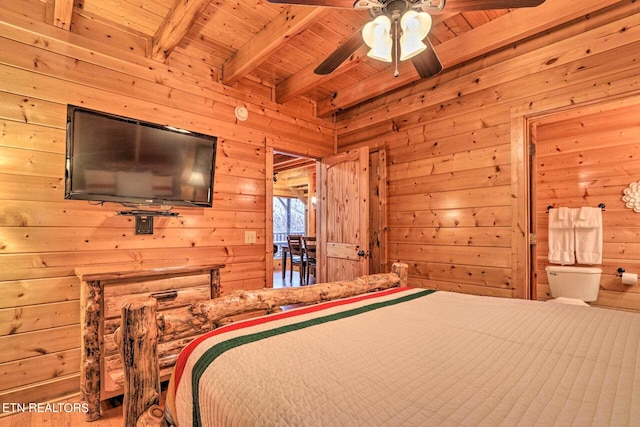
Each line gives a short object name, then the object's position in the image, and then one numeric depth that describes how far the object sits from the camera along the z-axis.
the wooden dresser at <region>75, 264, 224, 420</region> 1.80
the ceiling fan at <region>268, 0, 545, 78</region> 1.43
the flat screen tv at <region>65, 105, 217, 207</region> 2.03
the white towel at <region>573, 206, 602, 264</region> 3.26
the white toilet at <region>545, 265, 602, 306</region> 3.10
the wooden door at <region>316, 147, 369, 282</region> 3.29
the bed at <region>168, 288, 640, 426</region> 0.66
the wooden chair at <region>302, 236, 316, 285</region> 5.58
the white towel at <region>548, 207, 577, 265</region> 3.42
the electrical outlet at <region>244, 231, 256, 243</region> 3.03
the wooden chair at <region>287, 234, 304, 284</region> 5.85
